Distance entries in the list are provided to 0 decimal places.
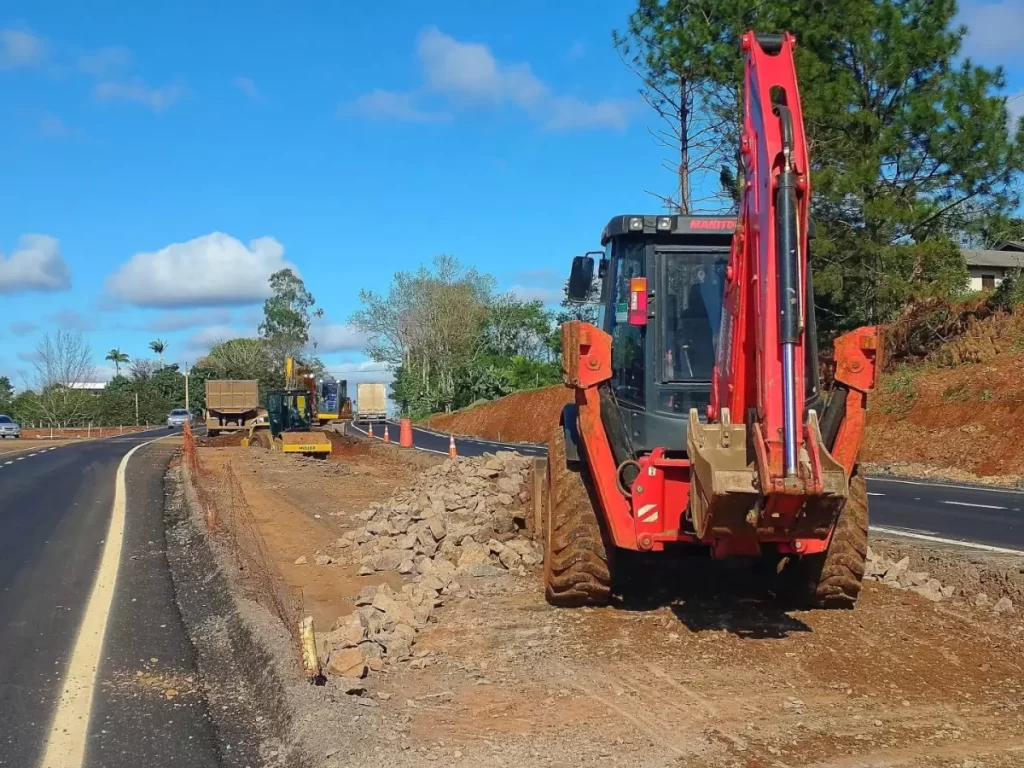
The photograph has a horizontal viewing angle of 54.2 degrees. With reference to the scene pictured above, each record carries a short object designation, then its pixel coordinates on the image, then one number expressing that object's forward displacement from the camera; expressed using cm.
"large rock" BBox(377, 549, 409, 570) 995
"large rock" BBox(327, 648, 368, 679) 593
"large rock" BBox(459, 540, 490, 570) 923
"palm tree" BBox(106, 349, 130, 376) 12619
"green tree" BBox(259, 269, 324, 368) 10169
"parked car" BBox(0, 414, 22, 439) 5375
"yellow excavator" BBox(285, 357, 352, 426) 3400
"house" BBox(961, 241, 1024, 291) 5297
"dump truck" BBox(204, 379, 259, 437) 4503
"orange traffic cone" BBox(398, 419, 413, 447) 3556
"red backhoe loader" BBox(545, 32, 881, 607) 571
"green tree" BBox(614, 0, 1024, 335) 2489
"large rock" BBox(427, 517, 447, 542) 1028
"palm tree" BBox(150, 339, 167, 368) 12681
